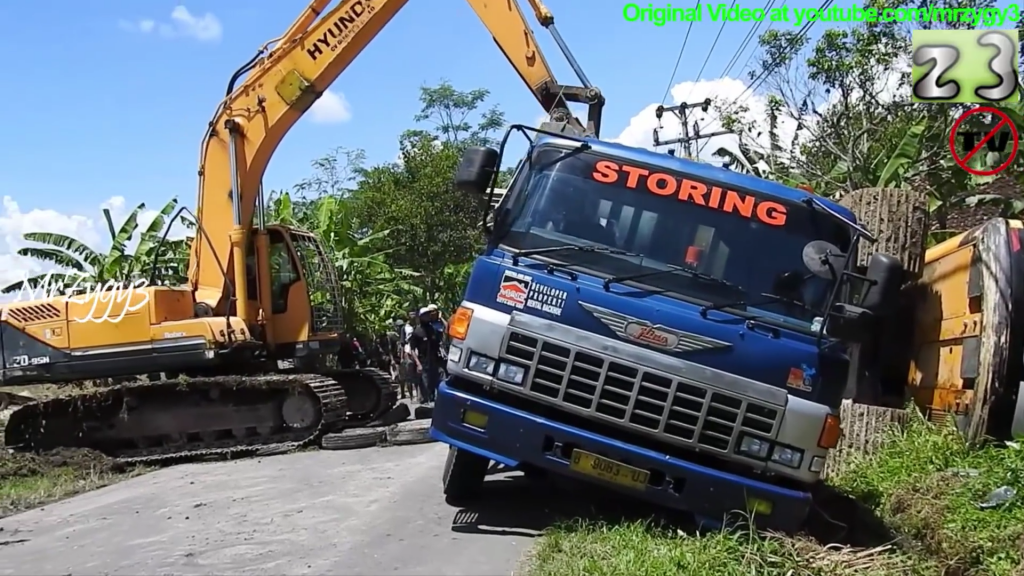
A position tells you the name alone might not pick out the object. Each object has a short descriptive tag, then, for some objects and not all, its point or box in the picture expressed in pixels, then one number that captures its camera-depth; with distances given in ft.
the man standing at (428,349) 53.62
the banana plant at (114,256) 68.13
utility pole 94.32
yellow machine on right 24.40
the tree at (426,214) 92.79
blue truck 20.58
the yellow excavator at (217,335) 39.22
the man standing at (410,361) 62.23
